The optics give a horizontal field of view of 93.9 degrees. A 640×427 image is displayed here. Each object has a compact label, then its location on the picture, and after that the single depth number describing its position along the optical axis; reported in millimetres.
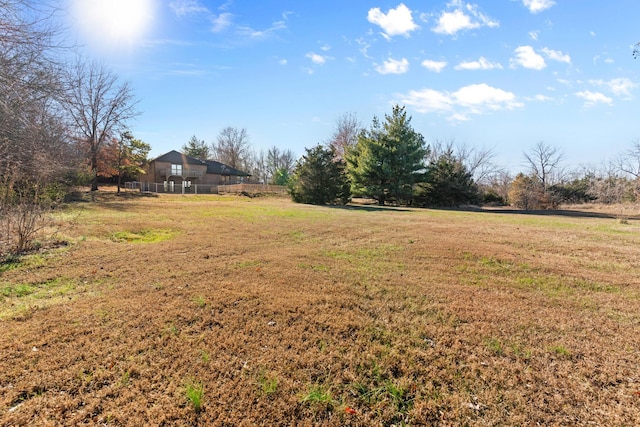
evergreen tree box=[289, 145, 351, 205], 23359
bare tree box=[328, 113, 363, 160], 43250
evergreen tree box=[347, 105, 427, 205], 25859
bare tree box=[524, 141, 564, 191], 36594
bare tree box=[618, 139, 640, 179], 23519
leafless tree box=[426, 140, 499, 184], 40578
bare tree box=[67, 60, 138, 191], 25375
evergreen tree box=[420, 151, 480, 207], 28297
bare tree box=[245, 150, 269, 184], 62531
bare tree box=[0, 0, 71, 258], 5629
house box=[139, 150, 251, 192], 39375
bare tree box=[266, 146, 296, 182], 62969
